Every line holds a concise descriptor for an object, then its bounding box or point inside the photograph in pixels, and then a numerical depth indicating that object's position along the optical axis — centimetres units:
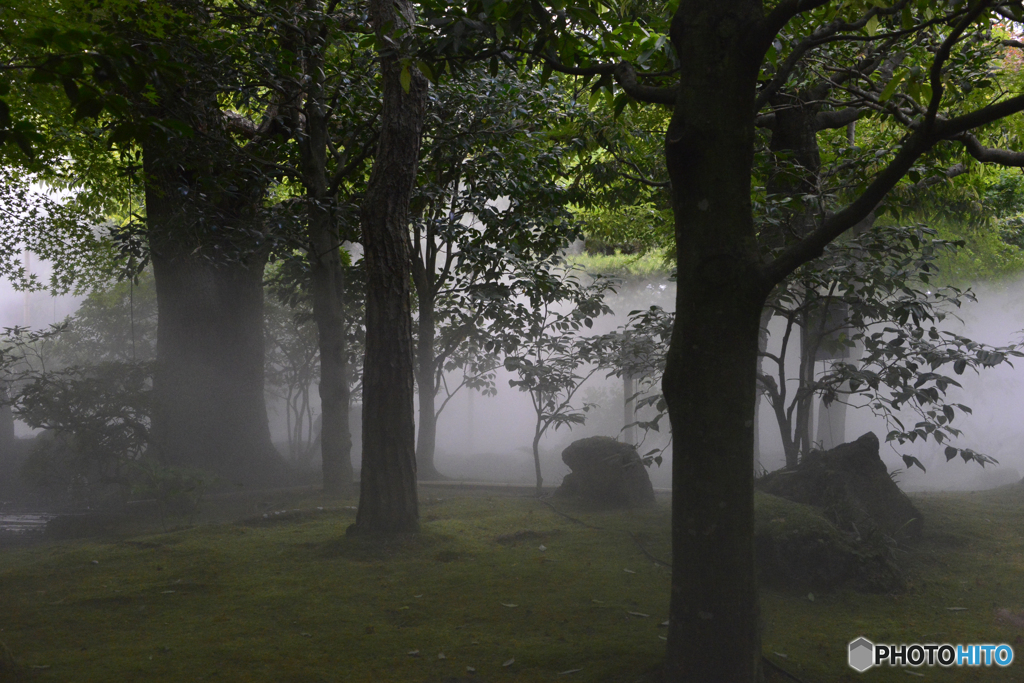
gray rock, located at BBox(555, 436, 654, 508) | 668
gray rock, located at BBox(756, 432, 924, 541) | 493
